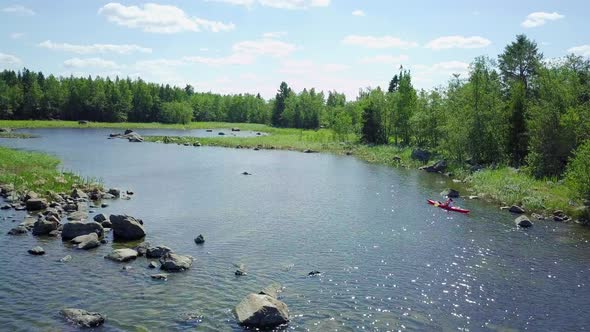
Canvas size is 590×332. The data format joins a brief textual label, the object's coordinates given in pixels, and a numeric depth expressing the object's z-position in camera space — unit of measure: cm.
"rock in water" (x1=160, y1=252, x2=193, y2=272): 3206
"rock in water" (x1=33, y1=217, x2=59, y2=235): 3875
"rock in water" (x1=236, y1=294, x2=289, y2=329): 2395
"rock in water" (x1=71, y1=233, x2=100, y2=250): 3584
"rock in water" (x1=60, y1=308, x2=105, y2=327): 2348
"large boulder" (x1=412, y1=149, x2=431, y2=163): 10053
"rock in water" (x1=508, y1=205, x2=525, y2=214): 5406
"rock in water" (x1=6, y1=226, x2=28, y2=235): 3850
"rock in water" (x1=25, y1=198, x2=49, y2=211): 4634
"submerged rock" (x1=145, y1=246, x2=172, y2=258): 3459
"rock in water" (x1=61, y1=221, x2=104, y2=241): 3778
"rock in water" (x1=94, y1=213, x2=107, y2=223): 4256
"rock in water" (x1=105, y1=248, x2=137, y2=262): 3344
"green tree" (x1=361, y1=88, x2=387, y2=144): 13258
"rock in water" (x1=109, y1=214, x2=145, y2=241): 3894
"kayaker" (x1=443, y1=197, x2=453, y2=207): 5534
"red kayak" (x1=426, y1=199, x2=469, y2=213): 5381
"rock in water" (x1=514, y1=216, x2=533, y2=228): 4735
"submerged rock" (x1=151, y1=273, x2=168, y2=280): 3041
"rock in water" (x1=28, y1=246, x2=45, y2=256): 3397
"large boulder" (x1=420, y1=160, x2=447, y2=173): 8981
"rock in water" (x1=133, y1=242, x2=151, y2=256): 3506
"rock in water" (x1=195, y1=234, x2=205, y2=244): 3879
